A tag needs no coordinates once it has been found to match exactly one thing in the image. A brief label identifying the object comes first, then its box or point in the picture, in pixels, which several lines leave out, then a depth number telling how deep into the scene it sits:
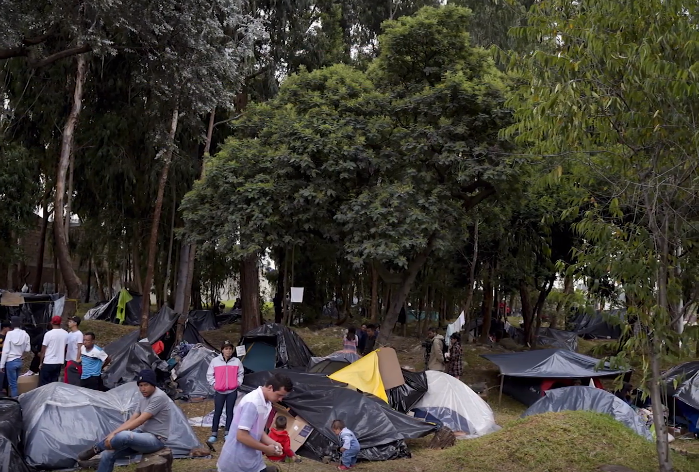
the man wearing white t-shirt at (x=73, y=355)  10.23
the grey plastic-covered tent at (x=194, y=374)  12.27
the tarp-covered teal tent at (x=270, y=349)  13.96
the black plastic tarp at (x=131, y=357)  12.23
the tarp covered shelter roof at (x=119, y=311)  22.44
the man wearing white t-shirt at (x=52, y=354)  10.16
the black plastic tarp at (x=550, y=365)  13.32
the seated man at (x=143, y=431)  5.24
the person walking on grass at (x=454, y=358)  13.74
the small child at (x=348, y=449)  8.20
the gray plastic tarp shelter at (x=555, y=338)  23.31
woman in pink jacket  8.90
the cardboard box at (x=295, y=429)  8.77
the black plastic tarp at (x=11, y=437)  6.25
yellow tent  9.98
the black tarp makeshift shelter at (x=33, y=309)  14.82
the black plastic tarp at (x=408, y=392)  10.74
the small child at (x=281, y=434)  7.79
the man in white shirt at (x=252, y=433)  4.52
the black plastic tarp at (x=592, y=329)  29.69
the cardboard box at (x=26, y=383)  10.66
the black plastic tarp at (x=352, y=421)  8.65
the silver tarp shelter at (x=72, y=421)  7.36
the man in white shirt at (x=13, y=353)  10.23
